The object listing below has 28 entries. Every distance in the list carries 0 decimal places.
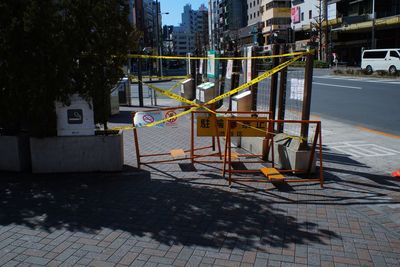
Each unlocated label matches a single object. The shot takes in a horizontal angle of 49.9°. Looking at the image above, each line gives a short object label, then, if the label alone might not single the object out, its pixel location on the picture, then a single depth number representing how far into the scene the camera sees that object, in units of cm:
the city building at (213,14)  14979
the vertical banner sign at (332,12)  6944
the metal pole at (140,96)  1685
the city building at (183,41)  15888
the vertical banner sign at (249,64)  907
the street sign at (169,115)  809
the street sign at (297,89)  741
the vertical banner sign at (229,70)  1095
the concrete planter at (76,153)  696
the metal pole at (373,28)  5282
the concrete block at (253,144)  818
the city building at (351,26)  5816
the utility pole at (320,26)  6500
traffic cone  675
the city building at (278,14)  10044
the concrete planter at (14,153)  706
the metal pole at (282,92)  776
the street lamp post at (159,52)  4173
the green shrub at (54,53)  612
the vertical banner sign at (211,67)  1402
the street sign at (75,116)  692
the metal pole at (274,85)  810
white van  3625
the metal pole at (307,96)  672
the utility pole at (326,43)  6184
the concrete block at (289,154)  694
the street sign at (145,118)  750
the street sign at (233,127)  726
